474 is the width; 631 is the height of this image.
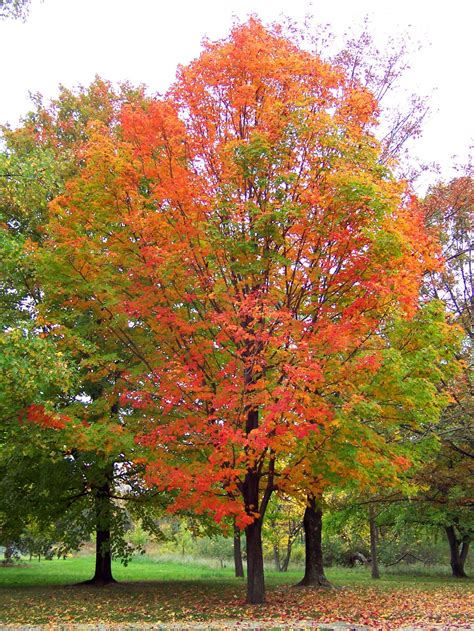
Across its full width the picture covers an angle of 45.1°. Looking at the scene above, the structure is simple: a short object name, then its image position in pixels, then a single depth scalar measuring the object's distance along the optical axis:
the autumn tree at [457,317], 17.91
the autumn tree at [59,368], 10.56
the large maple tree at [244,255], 10.08
